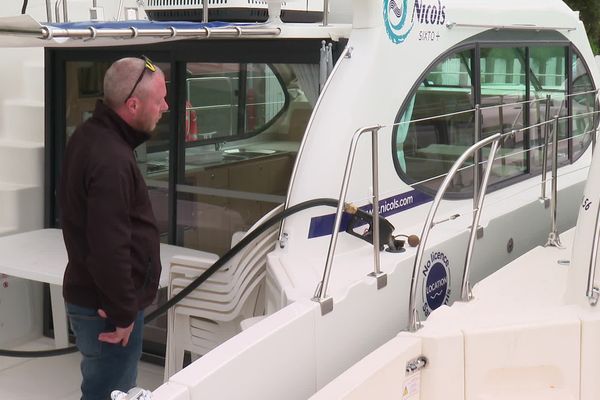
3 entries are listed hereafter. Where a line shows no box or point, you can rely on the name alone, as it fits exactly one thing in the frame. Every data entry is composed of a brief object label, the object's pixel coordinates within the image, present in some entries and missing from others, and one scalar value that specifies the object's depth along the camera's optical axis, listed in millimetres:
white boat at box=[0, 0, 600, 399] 6684
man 5914
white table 8352
